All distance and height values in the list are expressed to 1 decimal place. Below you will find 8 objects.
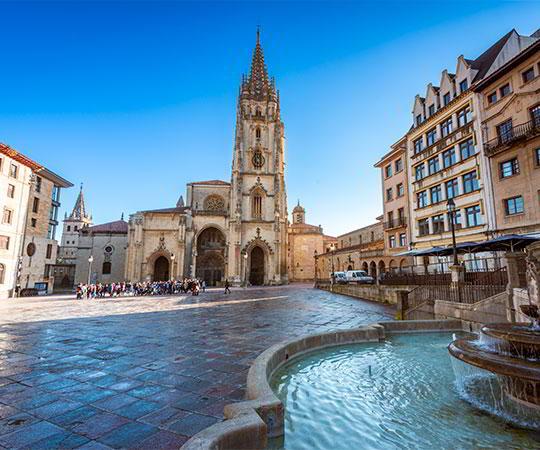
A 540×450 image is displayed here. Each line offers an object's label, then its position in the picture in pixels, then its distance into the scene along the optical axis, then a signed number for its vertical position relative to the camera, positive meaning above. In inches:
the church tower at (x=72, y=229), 2443.4 +352.2
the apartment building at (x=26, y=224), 1002.1 +173.6
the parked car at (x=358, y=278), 1044.5 -40.0
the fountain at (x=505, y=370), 138.6 -50.2
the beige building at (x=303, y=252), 2255.2 +120.4
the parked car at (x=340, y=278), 1160.8 -45.1
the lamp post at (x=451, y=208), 512.7 +105.1
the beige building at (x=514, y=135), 644.1 +314.9
